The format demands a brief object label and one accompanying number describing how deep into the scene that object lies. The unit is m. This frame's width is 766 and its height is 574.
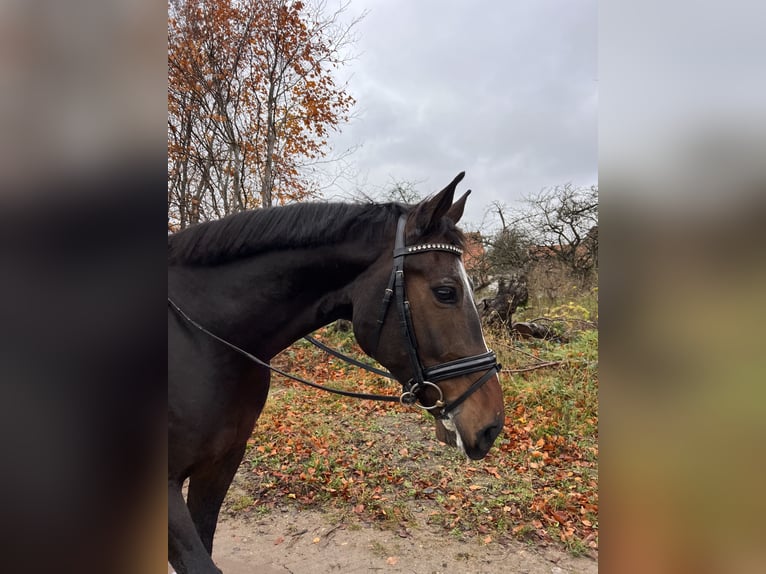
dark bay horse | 1.82
